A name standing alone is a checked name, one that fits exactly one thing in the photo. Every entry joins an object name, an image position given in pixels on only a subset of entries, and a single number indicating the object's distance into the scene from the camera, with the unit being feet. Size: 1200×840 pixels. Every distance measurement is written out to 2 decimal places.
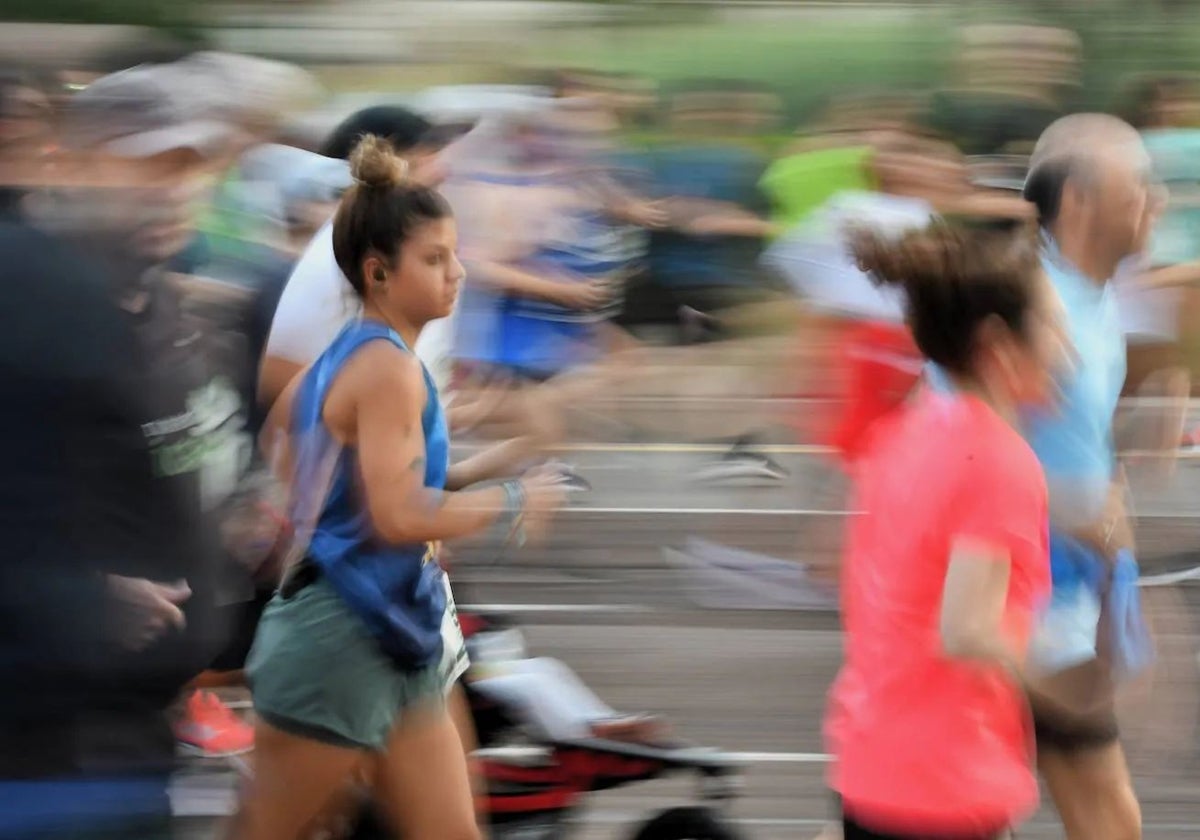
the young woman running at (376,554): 25.09
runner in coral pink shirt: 21.86
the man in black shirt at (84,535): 18.38
